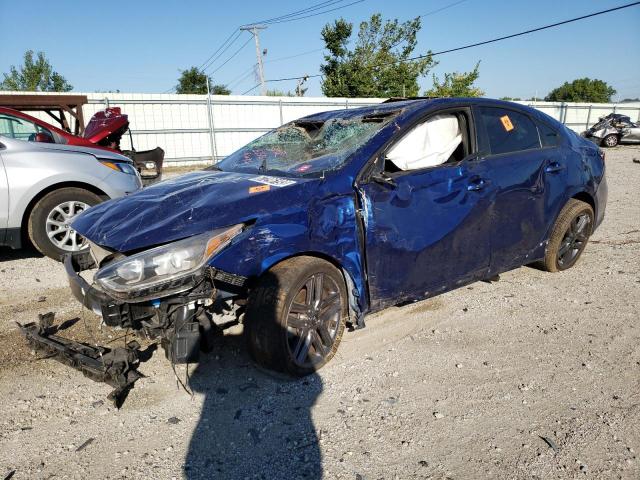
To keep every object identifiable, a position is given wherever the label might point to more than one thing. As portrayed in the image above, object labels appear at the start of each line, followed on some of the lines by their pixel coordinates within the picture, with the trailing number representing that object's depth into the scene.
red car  5.83
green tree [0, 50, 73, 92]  32.28
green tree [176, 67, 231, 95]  44.69
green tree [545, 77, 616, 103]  68.85
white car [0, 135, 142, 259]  4.89
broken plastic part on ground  2.51
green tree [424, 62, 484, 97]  28.84
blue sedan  2.43
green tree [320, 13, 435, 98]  33.69
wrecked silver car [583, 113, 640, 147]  21.69
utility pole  35.81
